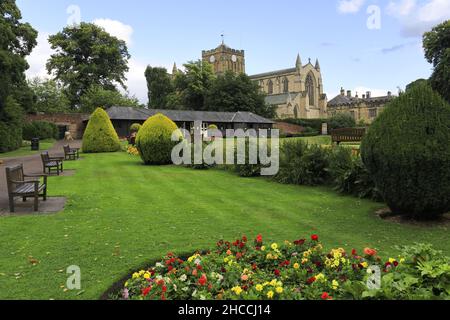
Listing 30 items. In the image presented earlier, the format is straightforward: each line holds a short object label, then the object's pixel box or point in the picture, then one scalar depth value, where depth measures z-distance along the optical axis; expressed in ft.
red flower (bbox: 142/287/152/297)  13.19
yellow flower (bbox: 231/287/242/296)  12.85
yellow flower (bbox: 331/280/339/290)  13.48
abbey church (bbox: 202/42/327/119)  286.25
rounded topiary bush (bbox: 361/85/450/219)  23.98
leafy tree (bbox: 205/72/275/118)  196.34
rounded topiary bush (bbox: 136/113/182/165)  65.98
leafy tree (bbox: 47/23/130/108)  195.21
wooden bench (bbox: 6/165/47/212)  28.48
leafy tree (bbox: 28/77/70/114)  176.24
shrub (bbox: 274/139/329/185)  43.45
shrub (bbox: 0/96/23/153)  91.40
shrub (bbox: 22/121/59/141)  139.03
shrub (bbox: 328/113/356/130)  208.28
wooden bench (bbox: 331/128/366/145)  86.69
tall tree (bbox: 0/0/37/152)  88.53
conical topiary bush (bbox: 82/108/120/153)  91.56
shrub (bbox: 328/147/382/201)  35.29
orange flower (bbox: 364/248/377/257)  16.06
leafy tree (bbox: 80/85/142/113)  176.35
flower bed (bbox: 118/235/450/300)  12.50
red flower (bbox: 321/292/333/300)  12.13
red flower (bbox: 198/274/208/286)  13.99
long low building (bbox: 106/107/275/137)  149.69
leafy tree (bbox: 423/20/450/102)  124.16
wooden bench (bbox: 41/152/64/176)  50.42
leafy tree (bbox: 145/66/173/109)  249.96
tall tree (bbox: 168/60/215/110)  207.62
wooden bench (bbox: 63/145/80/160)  72.79
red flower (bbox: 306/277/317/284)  14.24
